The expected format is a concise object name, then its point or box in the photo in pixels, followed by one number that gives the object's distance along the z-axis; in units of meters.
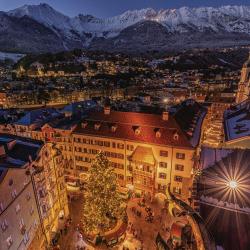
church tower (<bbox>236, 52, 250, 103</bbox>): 79.95
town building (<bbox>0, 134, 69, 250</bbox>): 26.08
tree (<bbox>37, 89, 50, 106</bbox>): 142.50
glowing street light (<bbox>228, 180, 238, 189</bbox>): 23.97
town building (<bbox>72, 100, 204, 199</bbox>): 43.84
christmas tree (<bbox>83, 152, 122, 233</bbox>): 34.19
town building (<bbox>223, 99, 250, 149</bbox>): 41.91
